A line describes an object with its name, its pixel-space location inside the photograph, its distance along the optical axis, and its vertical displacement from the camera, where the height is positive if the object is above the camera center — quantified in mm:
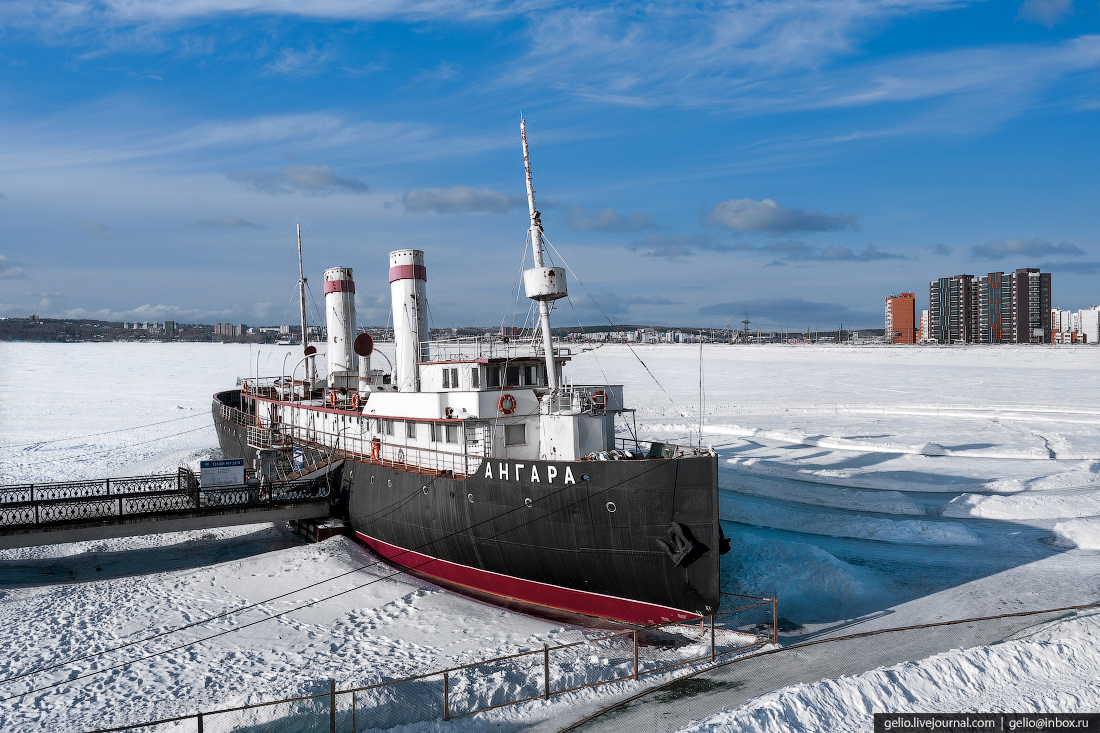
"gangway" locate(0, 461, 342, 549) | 19250 -5098
